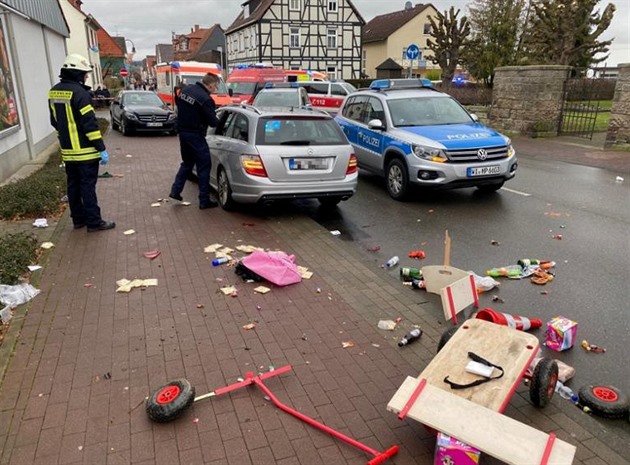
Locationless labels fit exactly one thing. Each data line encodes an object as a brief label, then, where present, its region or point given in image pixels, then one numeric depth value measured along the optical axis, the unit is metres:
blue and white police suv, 8.50
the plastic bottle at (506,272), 5.76
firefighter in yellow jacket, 6.33
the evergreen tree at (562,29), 29.75
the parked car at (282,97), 17.36
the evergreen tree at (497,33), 33.69
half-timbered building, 50.69
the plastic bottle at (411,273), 5.58
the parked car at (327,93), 22.78
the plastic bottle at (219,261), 5.71
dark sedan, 19.16
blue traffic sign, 17.81
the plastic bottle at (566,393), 3.55
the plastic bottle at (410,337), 4.06
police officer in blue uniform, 7.77
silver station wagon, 7.29
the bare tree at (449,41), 39.97
